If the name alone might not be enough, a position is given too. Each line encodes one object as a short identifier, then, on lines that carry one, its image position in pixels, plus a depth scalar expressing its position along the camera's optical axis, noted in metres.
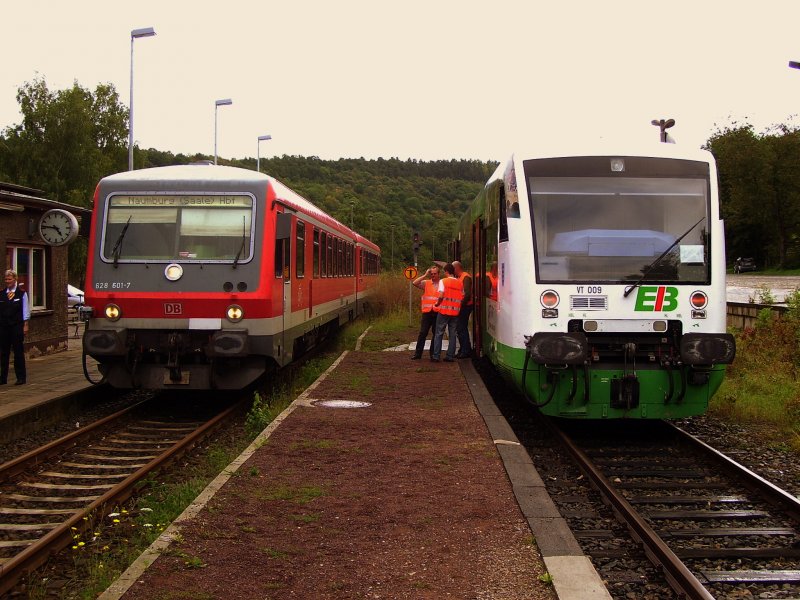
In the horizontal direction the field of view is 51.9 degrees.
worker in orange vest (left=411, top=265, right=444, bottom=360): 14.65
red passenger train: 9.99
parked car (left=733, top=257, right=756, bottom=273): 60.74
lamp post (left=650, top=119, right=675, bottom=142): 19.83
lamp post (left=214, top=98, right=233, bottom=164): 27.15
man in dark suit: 11.77
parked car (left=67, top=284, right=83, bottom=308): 29.55
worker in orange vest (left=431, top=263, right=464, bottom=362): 13.67
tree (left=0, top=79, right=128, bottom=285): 45.59
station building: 14.18
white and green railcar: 7.95
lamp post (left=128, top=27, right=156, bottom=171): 21.02
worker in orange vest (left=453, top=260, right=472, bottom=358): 14.07
